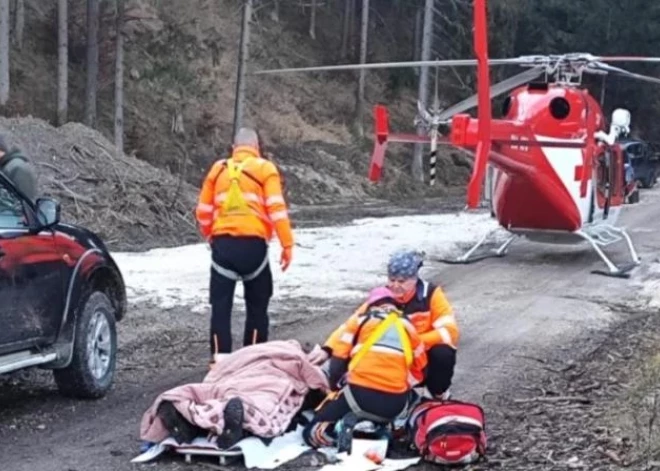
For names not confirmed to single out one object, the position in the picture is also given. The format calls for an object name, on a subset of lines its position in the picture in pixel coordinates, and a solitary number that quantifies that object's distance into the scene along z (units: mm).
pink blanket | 6828
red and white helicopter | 16094
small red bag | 6645
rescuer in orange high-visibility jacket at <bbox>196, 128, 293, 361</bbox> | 9055
